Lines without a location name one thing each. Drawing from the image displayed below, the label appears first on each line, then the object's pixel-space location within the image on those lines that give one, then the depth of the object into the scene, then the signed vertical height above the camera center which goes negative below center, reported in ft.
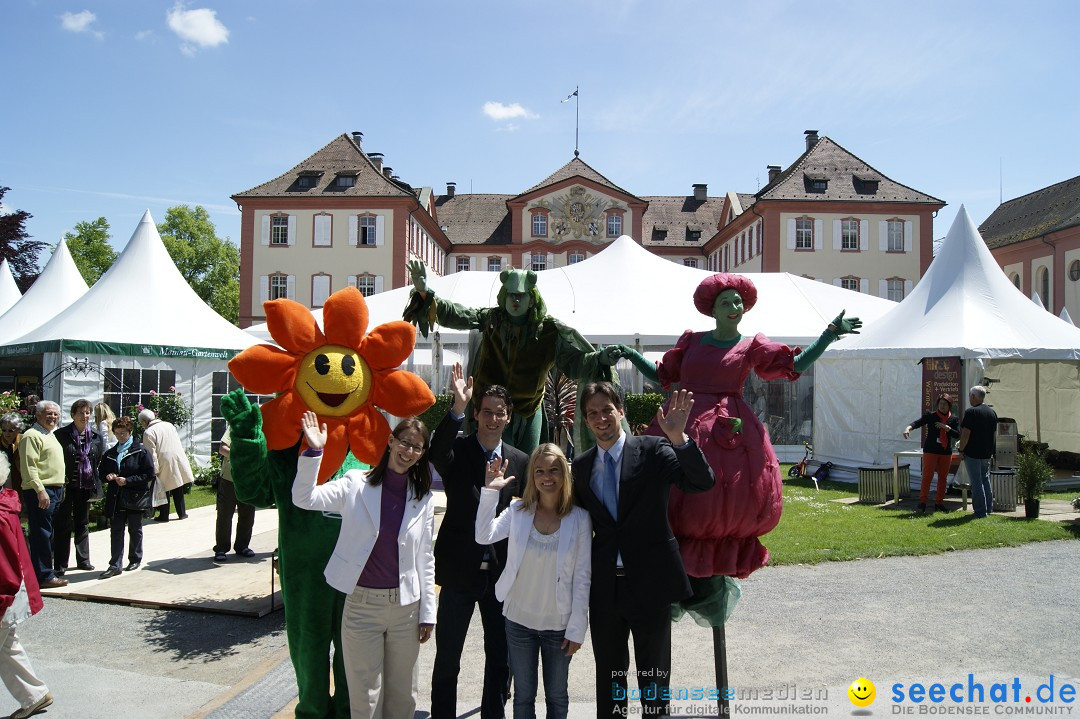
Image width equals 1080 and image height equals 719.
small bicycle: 44.63 -5.76
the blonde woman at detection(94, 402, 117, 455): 27.25 -1.89
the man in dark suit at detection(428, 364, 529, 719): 10.89 -2.61
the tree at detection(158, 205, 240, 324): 155.53 +23.67
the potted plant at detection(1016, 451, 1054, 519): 28.76 -4.01
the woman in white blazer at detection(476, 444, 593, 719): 9.87 -2.70
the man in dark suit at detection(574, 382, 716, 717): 9.91 -2.26
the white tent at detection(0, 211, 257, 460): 38.01 +1.47
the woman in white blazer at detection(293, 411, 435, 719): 10.04 -2.59
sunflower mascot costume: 10.55 -0.81
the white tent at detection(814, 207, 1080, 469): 36.99 +0.84
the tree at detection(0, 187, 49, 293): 107.04 +17.45
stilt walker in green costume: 13.46 +0.44
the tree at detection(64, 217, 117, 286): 138.72 +22.42
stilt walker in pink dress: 10.81 -0.94
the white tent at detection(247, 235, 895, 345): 44.52 +4.57
